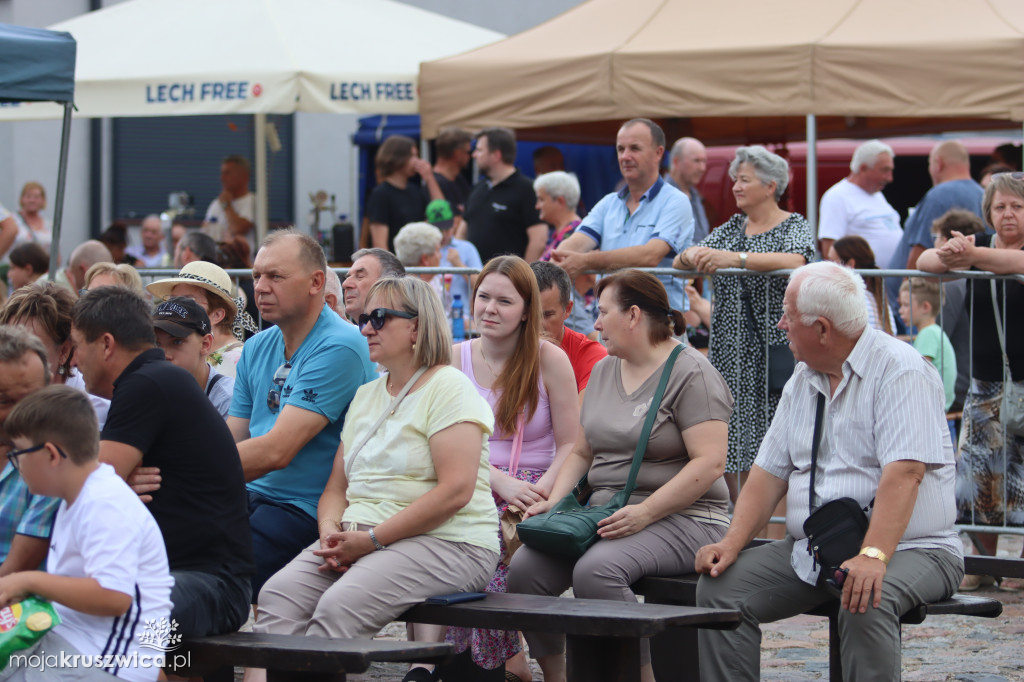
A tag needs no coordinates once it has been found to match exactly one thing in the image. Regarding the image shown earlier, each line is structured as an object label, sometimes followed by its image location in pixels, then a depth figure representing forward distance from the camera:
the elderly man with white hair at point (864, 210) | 18.89
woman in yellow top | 8.19
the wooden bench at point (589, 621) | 7.57
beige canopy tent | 16.02
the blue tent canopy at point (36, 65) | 14.36
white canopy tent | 19.37
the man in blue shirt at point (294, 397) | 9.11
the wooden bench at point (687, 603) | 8.30
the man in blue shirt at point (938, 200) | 17.03
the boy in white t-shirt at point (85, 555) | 6.58
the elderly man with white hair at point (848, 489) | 7.90
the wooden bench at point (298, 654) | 7.13
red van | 26.80
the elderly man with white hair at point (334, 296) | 11.38
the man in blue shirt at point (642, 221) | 13.53
